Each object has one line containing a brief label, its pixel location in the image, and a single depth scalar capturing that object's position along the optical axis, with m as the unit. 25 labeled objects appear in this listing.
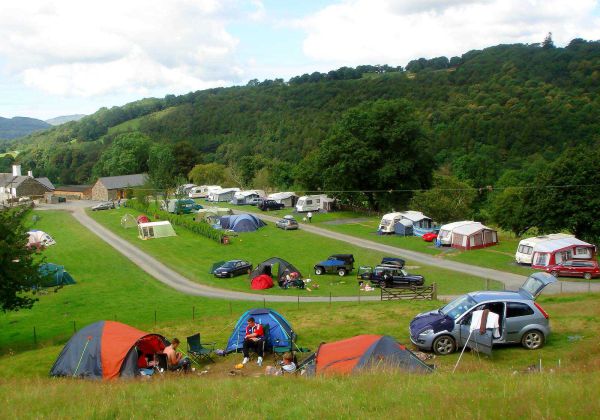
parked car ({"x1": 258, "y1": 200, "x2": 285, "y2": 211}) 62.06
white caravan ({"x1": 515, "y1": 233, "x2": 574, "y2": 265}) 32.12
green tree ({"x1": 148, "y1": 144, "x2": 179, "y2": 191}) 67.19
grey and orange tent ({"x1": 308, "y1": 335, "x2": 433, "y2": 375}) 10.85
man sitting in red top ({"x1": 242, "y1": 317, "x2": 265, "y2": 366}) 13.55
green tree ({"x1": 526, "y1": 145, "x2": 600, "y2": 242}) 36.06
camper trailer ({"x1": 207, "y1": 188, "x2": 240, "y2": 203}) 74.62
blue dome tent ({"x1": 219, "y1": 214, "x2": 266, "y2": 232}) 47.75
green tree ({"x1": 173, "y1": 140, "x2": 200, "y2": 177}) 101.88
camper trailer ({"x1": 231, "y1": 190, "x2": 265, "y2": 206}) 68.50
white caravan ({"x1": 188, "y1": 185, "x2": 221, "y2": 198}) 82.56
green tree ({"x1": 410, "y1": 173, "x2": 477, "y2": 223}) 48.19
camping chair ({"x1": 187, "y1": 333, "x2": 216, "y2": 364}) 13.95
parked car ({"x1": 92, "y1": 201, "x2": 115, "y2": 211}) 70.56
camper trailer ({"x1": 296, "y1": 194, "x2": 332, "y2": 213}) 58.97
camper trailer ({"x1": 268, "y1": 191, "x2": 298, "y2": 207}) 64.75
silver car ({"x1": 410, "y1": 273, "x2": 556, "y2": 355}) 12.74
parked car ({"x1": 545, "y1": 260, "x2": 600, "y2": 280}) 29.23
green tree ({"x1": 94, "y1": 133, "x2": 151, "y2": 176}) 107.31
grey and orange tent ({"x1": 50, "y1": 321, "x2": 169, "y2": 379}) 12.70
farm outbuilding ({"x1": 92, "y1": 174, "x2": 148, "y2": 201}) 88.56
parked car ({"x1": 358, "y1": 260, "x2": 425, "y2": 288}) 28.37
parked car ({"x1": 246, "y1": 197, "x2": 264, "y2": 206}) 67.28
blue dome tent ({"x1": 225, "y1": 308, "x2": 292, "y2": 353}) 14.29
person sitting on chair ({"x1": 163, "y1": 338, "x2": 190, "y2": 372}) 12.73
